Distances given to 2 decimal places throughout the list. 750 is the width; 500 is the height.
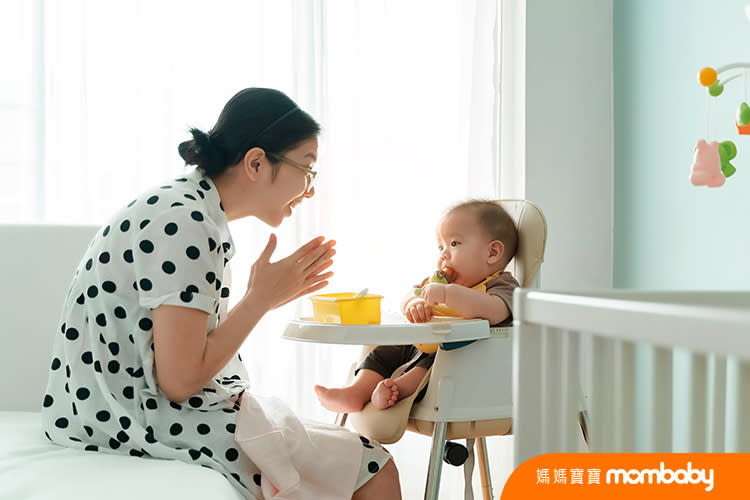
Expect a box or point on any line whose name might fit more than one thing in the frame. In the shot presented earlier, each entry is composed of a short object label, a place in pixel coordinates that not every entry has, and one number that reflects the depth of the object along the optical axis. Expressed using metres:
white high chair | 1.38
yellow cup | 1.31
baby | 1.46
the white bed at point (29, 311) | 1.29
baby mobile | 1.22
